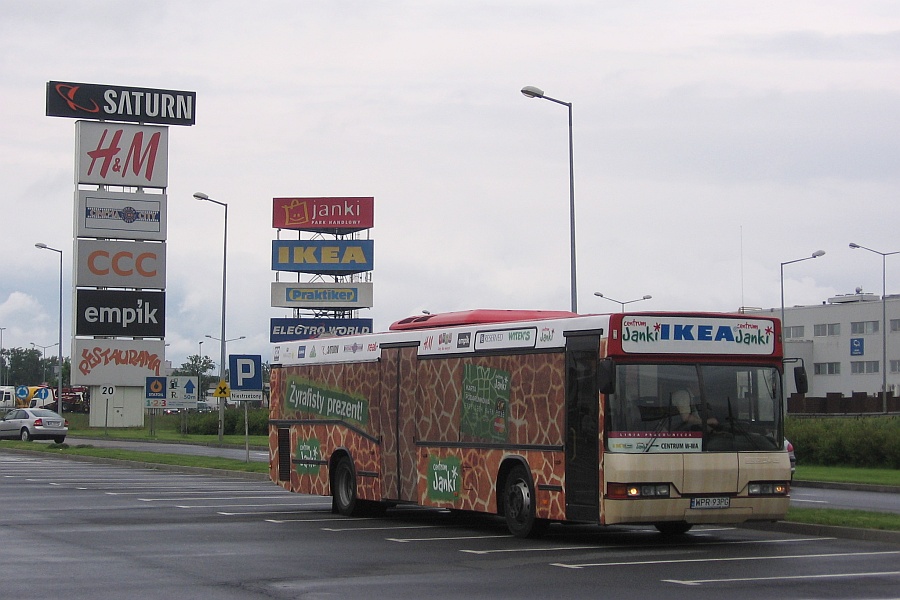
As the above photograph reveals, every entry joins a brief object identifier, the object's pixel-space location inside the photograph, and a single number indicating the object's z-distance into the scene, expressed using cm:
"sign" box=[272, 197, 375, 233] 9412
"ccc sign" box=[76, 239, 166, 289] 7569
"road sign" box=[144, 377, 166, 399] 5347
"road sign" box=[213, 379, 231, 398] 3559
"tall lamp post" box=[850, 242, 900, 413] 7087
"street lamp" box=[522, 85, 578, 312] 2723
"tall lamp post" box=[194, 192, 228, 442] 5162
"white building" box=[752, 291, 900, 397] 9969
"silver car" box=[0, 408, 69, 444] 5581
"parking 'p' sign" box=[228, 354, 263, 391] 3294
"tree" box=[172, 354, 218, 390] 15985
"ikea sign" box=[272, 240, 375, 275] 9525
